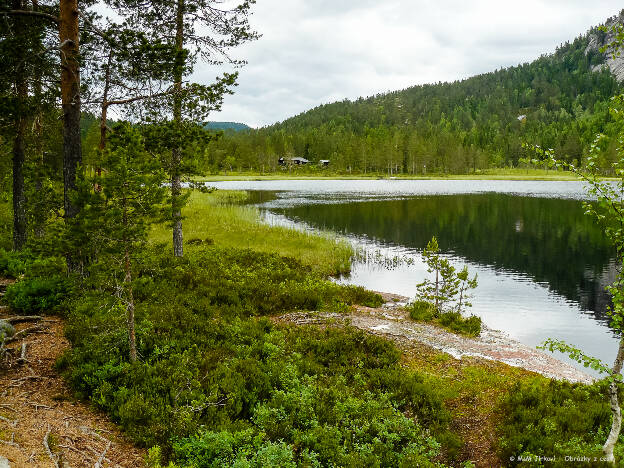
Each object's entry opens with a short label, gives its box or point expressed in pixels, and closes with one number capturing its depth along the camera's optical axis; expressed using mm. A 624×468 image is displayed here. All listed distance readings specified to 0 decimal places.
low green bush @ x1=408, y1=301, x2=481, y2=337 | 14875
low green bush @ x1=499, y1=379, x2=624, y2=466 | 6746
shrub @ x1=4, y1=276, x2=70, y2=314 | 11172
